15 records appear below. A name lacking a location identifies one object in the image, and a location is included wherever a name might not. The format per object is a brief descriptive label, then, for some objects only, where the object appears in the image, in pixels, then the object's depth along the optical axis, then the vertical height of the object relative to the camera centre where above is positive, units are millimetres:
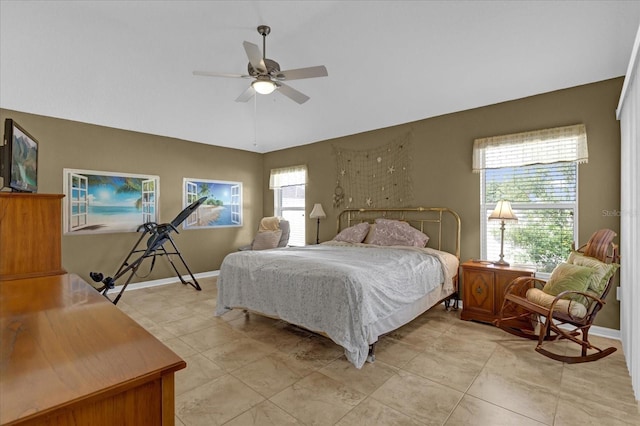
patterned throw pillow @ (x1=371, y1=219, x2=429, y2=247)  4223 -287
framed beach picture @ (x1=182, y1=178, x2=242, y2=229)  5695 +236
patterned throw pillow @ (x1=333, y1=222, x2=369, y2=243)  4711 -299
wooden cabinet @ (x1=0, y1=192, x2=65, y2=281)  1864 -127
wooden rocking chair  2613 -736
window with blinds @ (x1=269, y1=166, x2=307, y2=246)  6129 +345
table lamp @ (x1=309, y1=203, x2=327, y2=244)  5438 +36
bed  2520 -631
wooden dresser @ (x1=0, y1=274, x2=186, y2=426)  700 -399
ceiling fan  2543 +1208
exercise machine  4198 -504
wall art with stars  4664 +596
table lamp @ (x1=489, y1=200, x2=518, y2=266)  3369 -13
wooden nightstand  3328 -801
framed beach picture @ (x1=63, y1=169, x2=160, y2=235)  4469 +207
